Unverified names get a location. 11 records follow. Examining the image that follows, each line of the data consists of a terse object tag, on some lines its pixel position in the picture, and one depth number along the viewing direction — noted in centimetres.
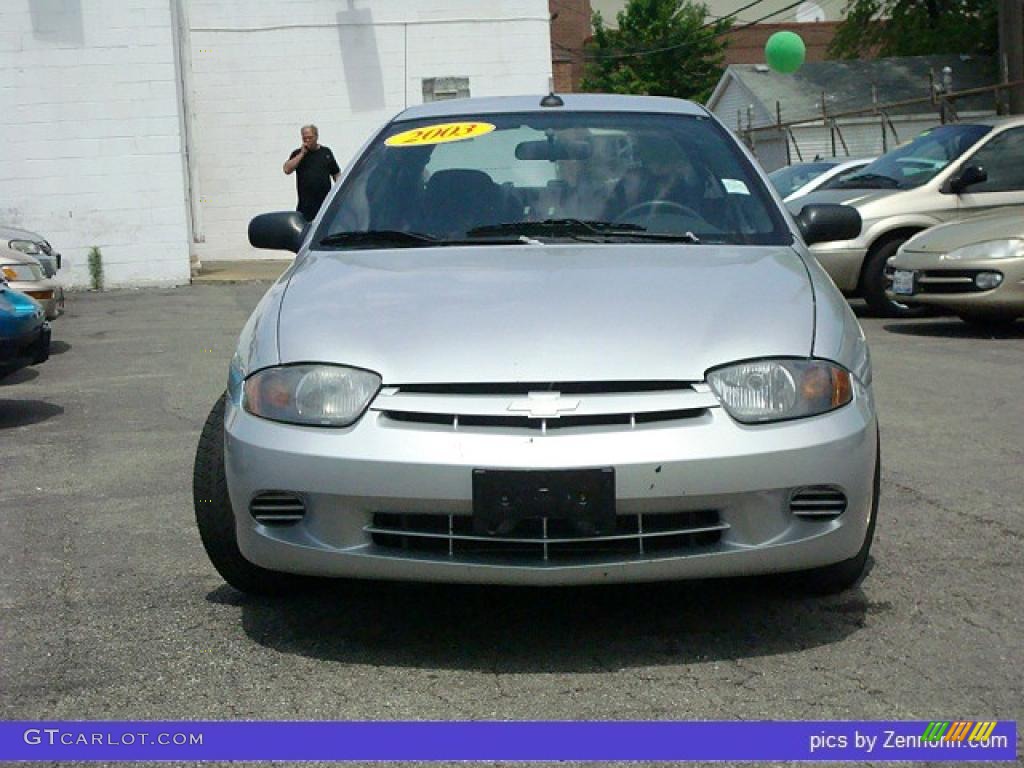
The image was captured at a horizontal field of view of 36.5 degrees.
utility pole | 3194
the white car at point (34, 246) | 1266
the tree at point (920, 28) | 5228
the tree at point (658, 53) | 7044
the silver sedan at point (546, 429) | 369
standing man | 1545
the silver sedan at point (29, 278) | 1134
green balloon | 3641
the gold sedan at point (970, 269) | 1131
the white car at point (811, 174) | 1735
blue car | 832
